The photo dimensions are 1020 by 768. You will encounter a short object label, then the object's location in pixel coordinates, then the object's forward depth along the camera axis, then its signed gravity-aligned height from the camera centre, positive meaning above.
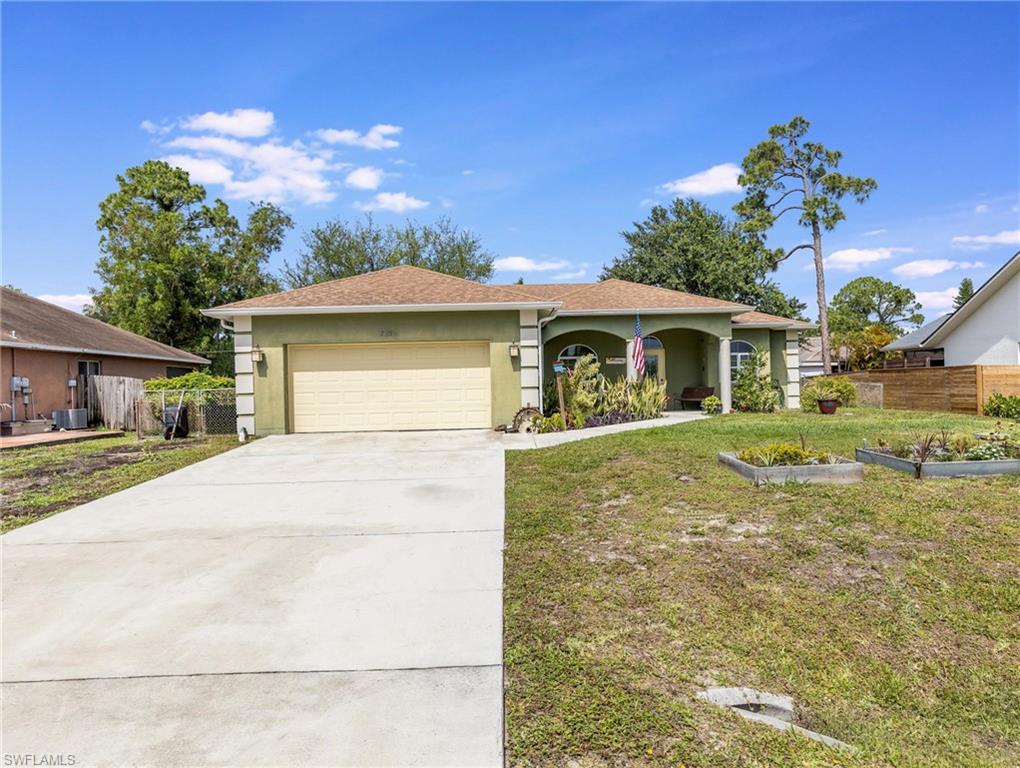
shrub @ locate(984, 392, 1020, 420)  14.61 -0.89
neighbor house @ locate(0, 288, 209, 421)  15.93 +1.37
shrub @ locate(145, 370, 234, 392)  17.19 +0.34
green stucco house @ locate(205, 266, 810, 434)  13.70 +0.74
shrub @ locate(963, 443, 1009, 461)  6.81 -0.95
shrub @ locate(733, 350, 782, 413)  17.27 -0.43
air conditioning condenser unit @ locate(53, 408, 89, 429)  16.77 -0.64
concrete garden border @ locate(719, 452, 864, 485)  6.63 -1.11
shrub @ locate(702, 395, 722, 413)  16.89 -0.74
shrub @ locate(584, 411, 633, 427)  14.59 -0.96
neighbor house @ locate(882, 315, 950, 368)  25.25 +1.10
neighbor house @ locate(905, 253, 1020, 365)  18.12 +1.55
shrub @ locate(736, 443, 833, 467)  6.84 -0.95
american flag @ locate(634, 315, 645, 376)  15.80 +0.70
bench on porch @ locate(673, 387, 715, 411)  18.03 -0.47
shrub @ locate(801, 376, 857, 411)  17.01 -0.47
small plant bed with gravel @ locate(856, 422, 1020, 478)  6.64 -1.01
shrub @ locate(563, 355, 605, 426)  14.70 -0.18
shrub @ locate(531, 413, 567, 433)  13.50 -0.94
